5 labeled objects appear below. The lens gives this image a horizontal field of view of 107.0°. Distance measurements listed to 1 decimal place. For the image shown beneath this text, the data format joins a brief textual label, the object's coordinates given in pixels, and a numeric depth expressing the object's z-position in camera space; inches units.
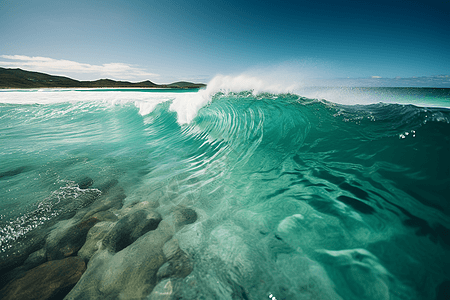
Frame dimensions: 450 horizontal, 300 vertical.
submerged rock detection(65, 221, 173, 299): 65.4
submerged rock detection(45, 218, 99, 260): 82.8
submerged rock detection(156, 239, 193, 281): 71.0
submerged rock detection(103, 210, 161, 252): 86.5
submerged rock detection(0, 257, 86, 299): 63.5
